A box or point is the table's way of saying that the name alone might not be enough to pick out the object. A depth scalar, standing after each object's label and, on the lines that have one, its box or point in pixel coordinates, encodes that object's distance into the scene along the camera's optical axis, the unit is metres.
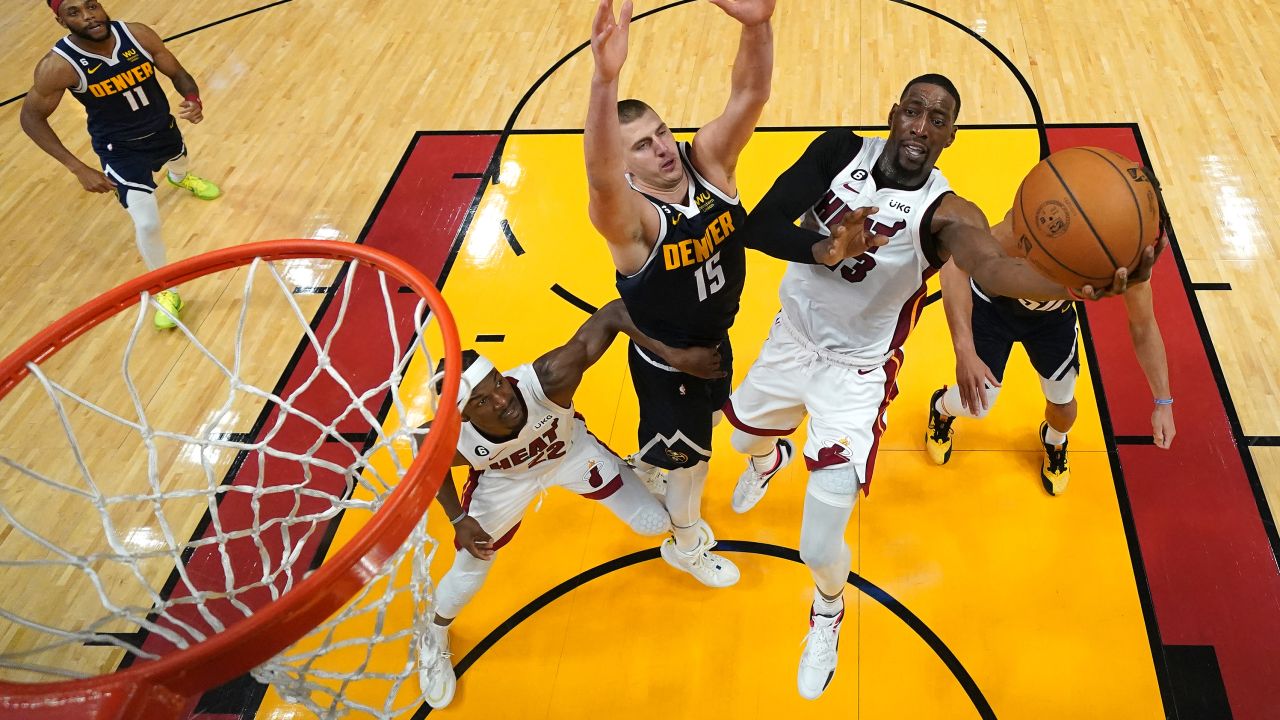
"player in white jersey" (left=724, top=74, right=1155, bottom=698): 3.23
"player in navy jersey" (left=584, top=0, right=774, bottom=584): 3.06
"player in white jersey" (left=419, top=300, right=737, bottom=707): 3.36
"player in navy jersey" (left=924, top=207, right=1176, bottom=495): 3.43
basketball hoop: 2.23
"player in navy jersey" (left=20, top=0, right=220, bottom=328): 5.03
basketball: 2.67
